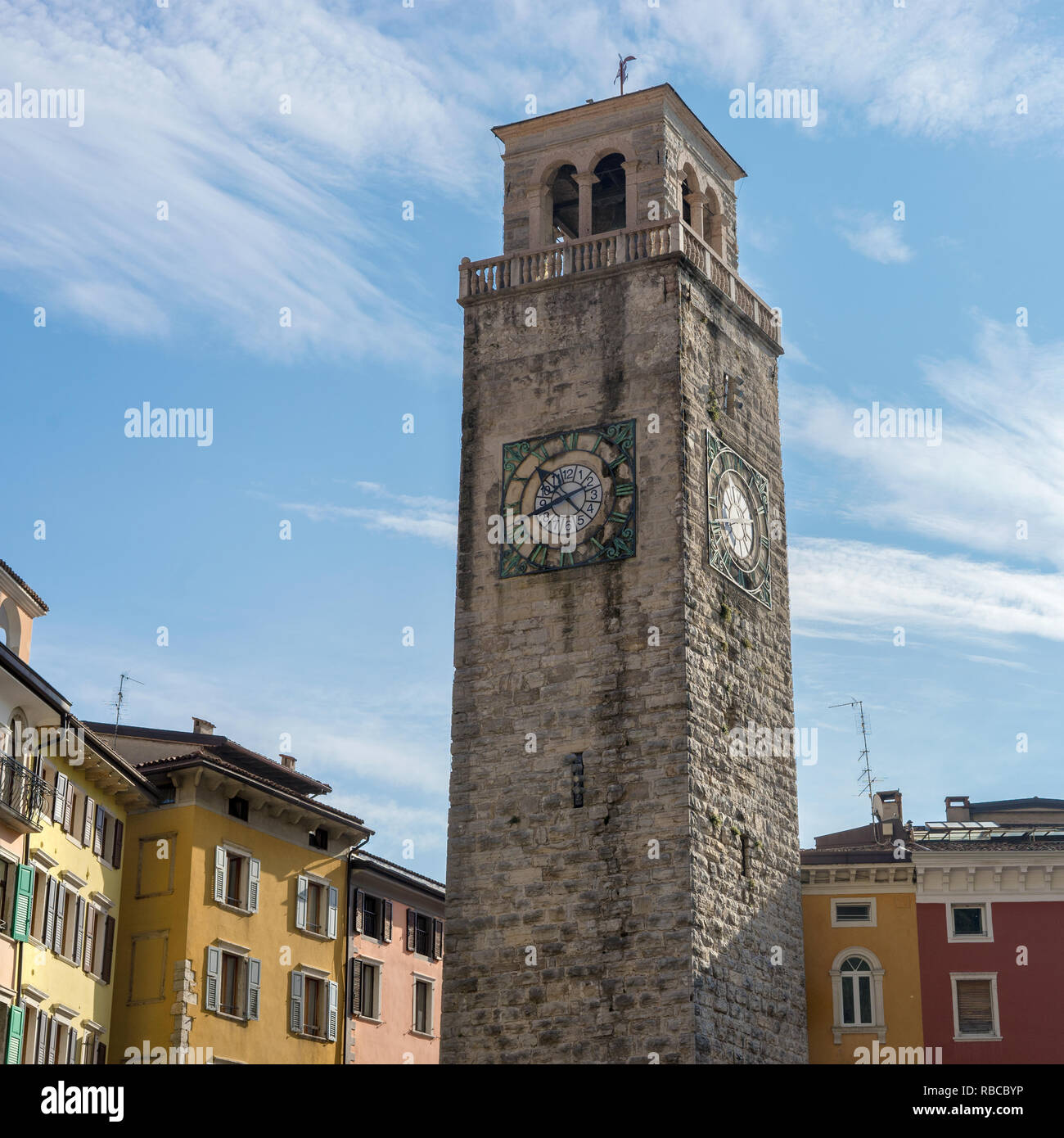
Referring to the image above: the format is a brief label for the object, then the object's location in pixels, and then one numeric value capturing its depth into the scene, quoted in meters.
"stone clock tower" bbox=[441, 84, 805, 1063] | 35.75
